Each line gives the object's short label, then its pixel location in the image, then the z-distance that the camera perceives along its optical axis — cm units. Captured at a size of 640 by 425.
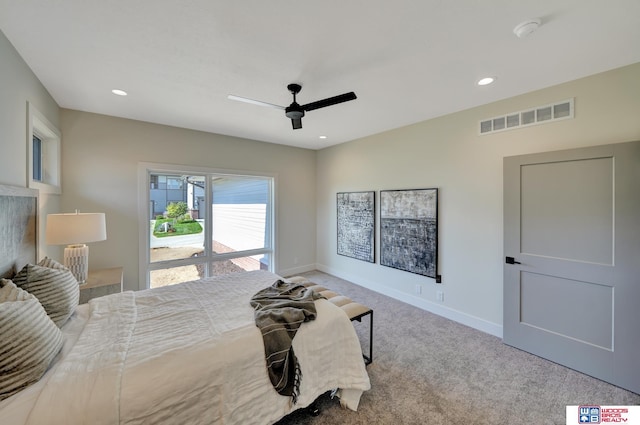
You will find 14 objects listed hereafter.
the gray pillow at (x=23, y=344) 105
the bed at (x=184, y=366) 111
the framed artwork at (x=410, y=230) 342
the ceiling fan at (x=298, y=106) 209
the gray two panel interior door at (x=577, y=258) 201
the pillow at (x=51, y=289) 160
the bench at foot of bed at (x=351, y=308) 229
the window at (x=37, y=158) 261
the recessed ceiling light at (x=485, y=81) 232
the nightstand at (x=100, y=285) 246
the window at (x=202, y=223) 372
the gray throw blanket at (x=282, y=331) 153
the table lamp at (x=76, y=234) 226
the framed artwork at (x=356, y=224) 427
